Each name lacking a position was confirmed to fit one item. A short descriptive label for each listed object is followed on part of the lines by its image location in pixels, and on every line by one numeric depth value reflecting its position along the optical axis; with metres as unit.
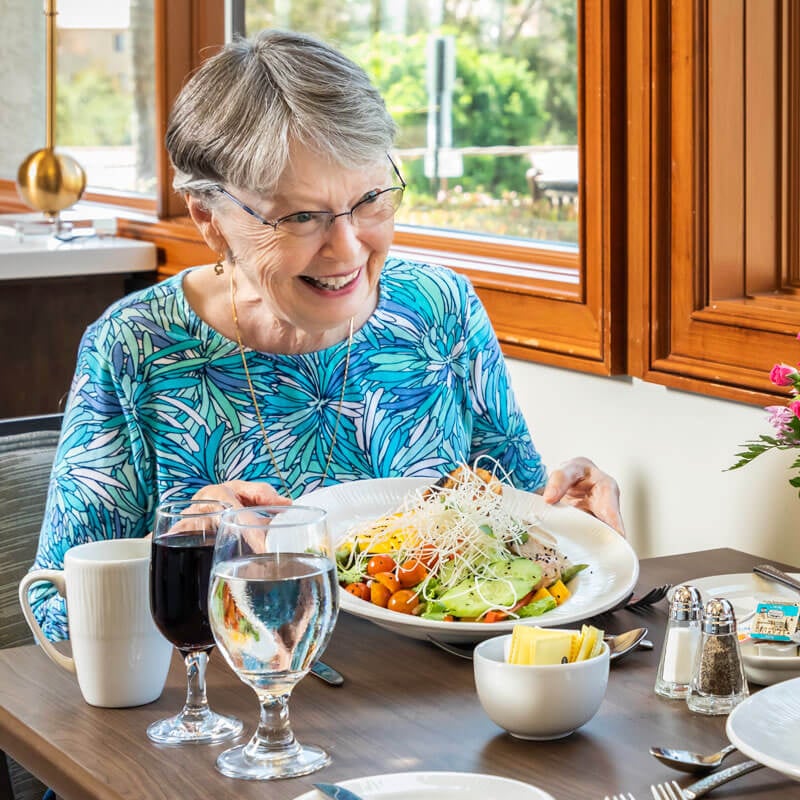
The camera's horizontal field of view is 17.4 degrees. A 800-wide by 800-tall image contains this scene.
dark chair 2.36
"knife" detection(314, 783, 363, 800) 1.57
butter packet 1.82
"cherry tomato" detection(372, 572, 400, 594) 1.91
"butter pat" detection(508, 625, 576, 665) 1.70
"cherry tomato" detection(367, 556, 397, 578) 1.93
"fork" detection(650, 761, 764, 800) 1.60
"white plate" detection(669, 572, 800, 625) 1.95
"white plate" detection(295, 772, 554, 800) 1.59
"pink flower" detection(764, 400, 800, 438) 1.89
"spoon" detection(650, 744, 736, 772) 1.63
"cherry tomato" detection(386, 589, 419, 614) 1.89
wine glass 1.70
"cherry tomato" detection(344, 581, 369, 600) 1.92
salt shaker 1.76
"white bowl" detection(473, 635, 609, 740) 1.67
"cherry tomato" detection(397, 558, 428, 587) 1.92
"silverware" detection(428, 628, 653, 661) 1.82
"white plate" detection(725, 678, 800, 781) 1.59
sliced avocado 1.88
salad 1.89
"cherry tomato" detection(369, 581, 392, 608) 1.90
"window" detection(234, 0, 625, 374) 2.43
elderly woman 2.14
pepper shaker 1.73
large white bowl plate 1.85
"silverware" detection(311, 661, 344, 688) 1.80
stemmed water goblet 1.60
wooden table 1.64
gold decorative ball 4.21
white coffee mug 1.75
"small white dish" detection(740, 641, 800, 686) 1.78
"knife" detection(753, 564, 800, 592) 1.96
